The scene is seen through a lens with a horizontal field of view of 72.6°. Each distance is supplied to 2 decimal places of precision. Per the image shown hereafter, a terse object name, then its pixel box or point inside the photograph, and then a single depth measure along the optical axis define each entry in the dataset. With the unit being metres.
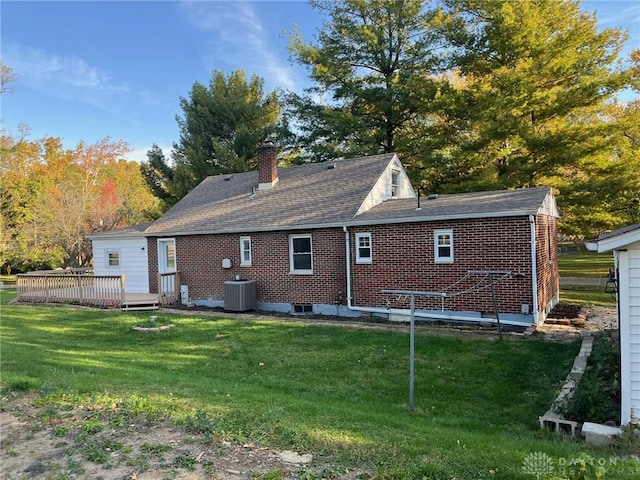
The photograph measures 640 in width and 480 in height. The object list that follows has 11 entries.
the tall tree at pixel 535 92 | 17.47
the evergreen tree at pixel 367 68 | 23.25
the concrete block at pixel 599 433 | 4.53
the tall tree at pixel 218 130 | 29.12
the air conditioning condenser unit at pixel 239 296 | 14.20
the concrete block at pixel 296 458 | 3.70
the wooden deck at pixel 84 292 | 15.41
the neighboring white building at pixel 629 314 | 5.04
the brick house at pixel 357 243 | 10.88
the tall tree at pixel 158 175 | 30.66
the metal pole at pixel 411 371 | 5.94
